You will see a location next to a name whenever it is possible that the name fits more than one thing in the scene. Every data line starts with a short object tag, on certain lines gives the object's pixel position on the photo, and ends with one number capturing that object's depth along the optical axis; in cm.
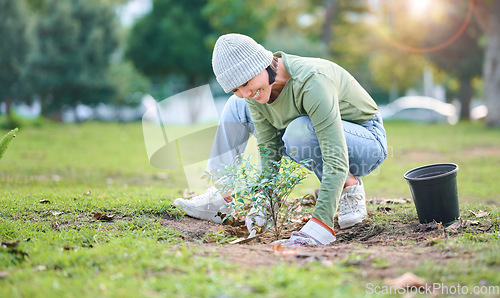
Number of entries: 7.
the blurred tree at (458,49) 1980
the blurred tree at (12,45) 1669
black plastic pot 338
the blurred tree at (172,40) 2128
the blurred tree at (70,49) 2027
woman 302
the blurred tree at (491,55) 1463
